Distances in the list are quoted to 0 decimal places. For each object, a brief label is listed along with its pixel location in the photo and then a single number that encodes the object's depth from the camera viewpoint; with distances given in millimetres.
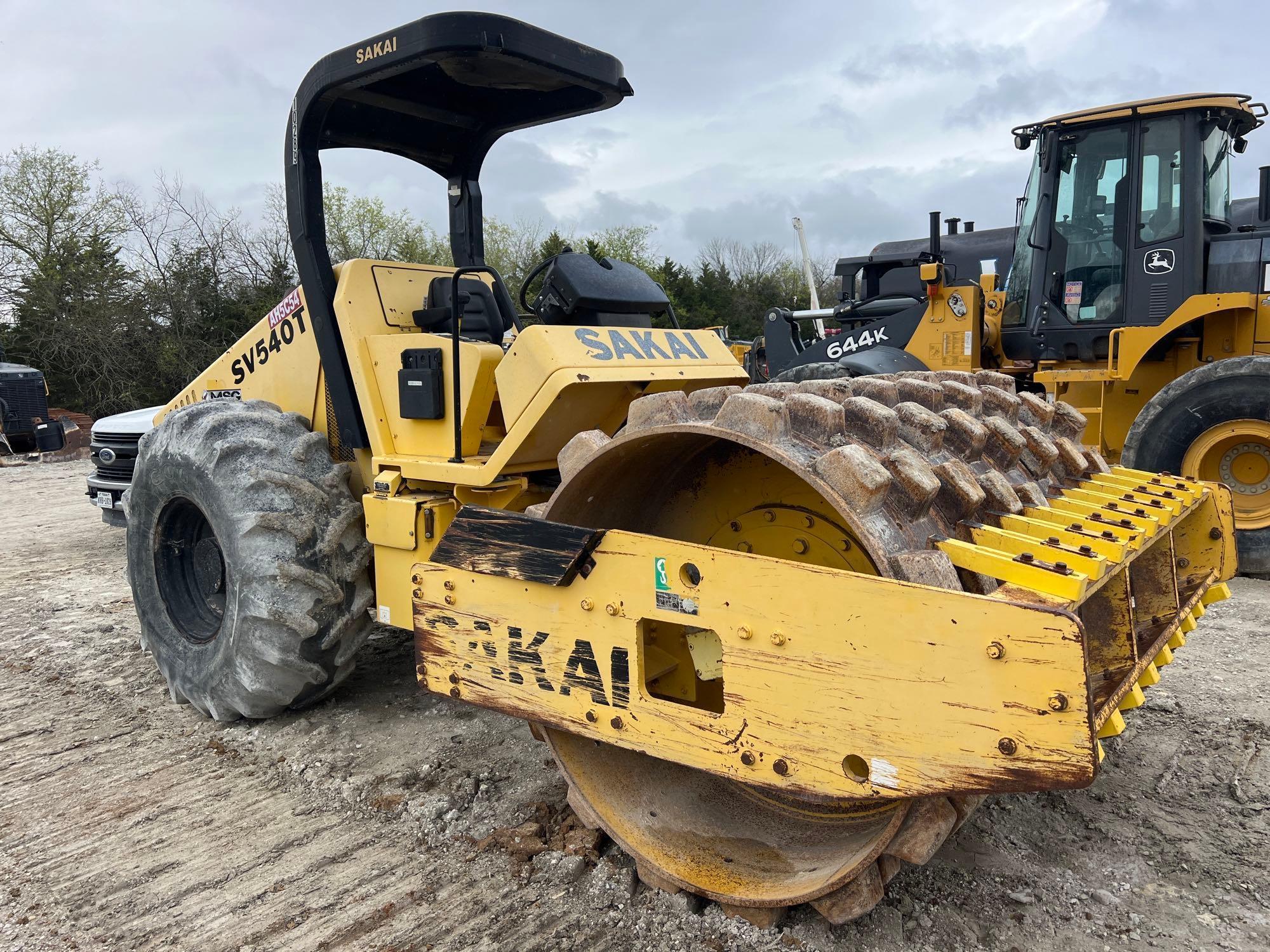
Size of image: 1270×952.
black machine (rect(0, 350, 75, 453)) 14562
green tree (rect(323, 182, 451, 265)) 28406
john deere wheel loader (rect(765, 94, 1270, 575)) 6133
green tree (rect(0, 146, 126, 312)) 21594
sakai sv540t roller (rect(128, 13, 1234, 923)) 1880
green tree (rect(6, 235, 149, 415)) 19672
